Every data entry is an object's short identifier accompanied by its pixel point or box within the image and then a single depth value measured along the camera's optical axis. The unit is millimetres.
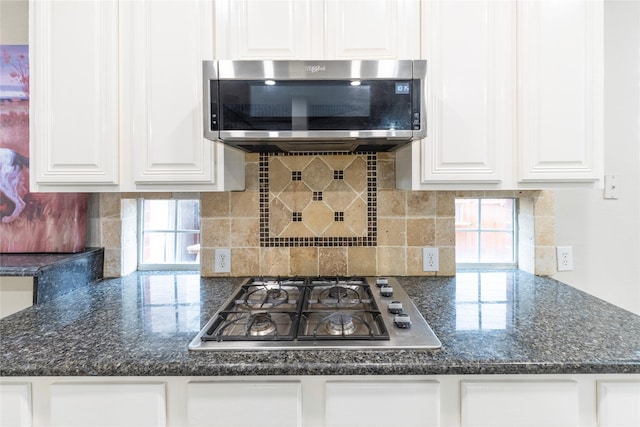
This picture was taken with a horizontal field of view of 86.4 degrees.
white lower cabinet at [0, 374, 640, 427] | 891
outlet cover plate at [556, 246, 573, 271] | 1627
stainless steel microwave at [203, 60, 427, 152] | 1108
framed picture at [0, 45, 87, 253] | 1520
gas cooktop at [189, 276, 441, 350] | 939
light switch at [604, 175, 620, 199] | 1652
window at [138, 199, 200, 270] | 1777
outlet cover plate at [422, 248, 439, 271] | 1619
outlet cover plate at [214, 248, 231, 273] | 1625
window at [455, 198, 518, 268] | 1752
